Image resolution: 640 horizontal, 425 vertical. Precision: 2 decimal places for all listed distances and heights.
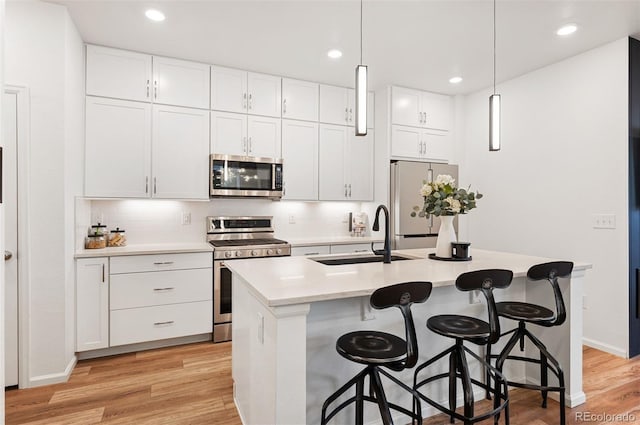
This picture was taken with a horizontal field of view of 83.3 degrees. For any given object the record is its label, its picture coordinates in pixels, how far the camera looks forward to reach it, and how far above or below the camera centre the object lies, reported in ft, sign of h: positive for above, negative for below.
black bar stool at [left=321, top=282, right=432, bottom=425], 5.21 -2.08
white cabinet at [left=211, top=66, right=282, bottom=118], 12.21 +4.22
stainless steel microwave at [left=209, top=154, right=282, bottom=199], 12.00 +1.24
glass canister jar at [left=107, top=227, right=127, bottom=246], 11.22 -0.81
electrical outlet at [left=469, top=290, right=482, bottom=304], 7.87 -1.86
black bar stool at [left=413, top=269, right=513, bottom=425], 6.11 -2.05
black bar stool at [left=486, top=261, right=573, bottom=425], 6.88 -2.00
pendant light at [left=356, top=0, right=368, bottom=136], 6.69 +2.12
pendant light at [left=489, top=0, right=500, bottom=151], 8.18 +2.08
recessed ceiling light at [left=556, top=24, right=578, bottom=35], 9.59 +4.96
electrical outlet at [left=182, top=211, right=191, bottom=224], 12.72 -0.17
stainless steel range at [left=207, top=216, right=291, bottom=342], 11.32 -1.12
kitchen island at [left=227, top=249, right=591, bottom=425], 5.01 -1.97
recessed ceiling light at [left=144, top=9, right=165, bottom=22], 8.90 +4.97
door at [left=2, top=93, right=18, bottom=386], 8.20 -0.45
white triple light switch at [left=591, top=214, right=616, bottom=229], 10.41 -0.25
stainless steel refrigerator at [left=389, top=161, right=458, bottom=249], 13.84 +0.21
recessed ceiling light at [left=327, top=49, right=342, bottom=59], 11.10 +4.97
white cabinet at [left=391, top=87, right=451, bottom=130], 14.29 +4.27
